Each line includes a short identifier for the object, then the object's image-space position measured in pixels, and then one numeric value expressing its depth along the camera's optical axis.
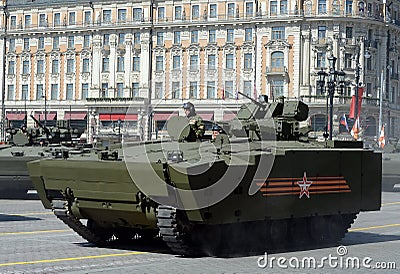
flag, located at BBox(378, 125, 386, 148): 43.09
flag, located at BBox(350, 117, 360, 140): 42.00
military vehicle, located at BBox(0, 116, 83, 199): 28.64
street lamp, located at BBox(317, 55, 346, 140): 35.60
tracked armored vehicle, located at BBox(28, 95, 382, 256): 14.12
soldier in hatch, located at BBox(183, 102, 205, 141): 15.70
